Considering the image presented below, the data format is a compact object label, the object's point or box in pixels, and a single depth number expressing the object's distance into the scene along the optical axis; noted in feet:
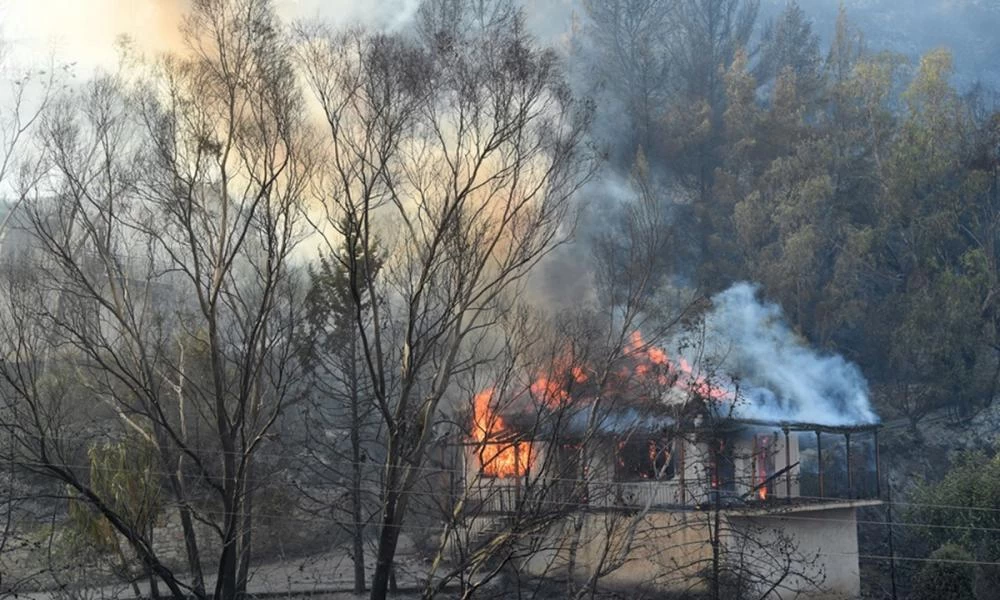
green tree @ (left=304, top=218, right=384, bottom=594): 77.37
